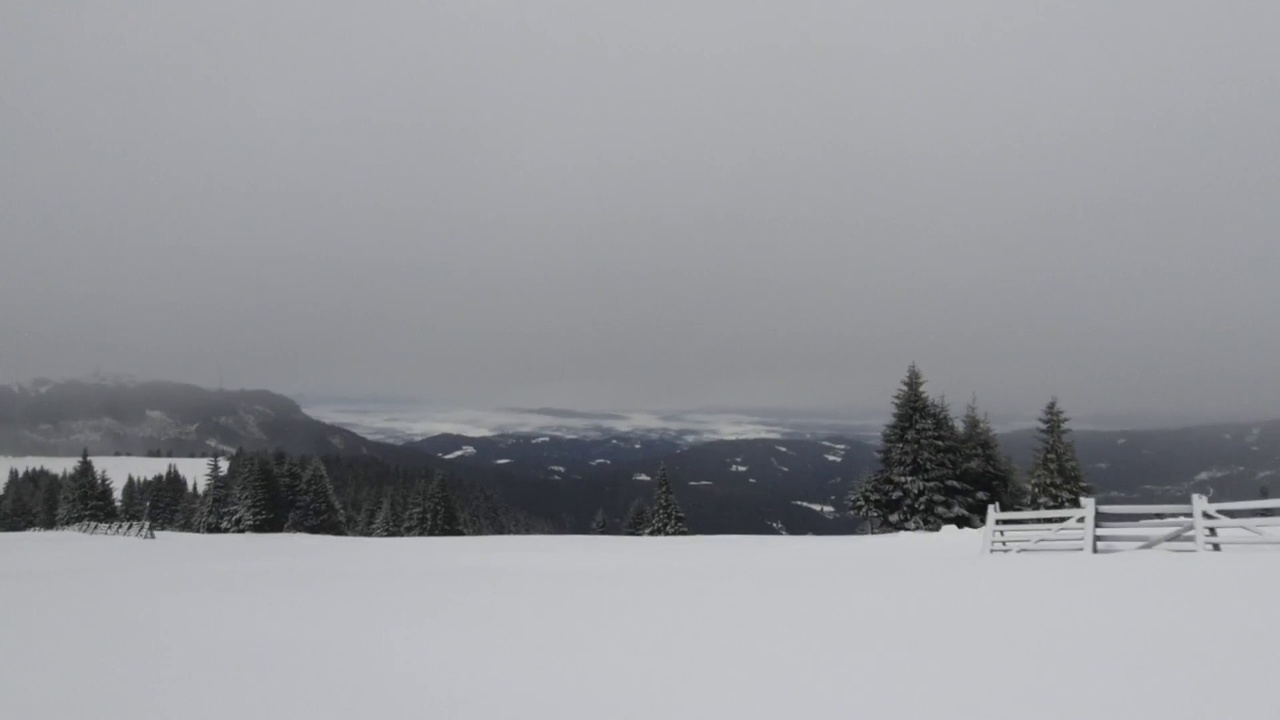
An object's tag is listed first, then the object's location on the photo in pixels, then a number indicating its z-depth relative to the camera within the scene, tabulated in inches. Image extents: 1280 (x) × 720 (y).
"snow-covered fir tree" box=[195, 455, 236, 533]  3102.9
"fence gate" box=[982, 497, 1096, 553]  713.6
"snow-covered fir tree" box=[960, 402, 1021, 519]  1918.7
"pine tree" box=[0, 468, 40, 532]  4200.3
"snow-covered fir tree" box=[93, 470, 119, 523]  3347.7
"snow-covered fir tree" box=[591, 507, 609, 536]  3112.7
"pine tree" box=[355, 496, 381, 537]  3378.4
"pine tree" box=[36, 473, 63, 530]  4079.7
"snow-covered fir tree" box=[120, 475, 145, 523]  3815.5
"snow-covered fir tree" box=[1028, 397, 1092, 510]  1921.8
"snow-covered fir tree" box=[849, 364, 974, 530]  1716.3
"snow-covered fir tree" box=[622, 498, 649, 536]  2970.0
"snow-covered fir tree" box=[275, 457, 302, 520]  2930.6
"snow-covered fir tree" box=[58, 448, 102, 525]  3312.0
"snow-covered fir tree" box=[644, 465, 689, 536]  2258.9
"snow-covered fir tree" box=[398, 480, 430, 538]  2977.4
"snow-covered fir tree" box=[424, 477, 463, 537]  2947.8
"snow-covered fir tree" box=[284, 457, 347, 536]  2906.0
